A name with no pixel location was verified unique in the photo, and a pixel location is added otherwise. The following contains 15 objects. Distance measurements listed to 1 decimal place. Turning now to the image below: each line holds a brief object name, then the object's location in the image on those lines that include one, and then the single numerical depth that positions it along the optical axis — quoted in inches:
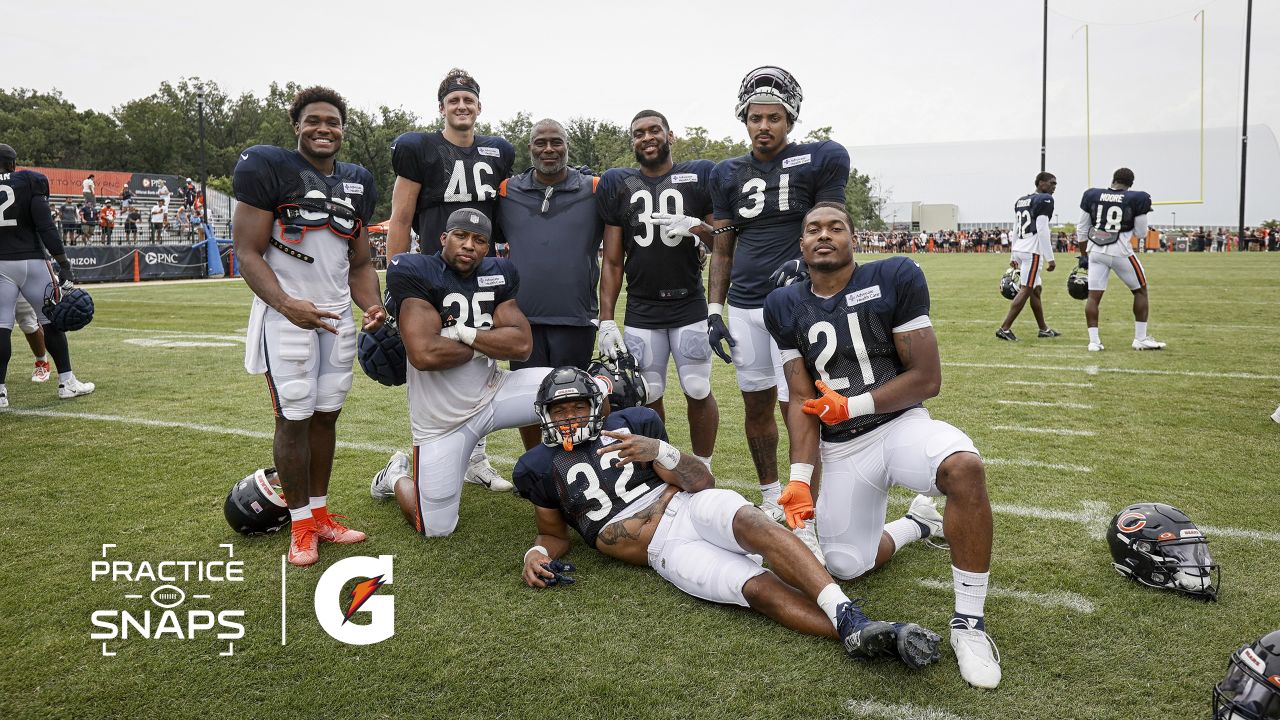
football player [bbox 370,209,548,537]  158.1
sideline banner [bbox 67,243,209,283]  911.7
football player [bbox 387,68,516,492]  180.7
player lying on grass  124.9
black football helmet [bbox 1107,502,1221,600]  124.9
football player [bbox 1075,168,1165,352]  362.9
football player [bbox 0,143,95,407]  267.9
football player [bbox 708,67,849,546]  162.7
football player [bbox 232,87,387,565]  149.4
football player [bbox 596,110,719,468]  181.5
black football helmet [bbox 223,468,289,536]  159.9
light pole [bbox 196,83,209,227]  1080.0
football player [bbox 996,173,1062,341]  402.0
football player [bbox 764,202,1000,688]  121.5
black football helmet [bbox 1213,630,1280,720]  84.5
